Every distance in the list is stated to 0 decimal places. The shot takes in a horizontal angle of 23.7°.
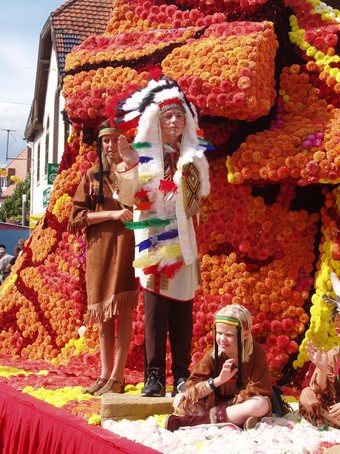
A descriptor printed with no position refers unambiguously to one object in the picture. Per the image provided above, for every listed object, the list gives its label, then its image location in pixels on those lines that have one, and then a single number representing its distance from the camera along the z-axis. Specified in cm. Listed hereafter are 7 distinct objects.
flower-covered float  563
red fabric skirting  372
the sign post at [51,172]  1658
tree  4134
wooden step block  418
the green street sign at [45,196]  1808
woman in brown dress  505
